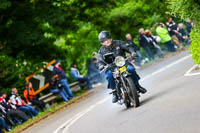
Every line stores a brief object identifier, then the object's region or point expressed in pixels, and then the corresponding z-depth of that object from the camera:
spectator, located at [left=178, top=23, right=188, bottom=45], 31.71
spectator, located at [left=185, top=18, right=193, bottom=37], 33.47
